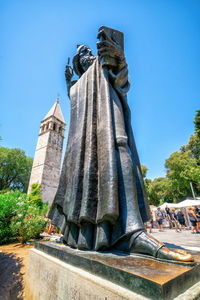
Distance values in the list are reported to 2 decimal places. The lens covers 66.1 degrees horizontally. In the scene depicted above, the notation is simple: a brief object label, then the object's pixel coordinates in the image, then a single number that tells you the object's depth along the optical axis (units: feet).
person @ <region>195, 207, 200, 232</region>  30.25
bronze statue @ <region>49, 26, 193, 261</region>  5.11
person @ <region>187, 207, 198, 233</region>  29.07
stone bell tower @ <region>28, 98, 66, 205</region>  100.94
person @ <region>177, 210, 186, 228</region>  38.88
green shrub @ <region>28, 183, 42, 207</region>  85.10
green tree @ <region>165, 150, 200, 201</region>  52.65
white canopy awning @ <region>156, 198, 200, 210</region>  46.48
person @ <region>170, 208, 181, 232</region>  41.69
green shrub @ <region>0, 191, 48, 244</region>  20.54
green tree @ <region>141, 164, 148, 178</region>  113.17
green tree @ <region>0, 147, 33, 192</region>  120.98
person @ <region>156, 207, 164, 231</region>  40.78
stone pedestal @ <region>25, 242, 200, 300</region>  2.94
